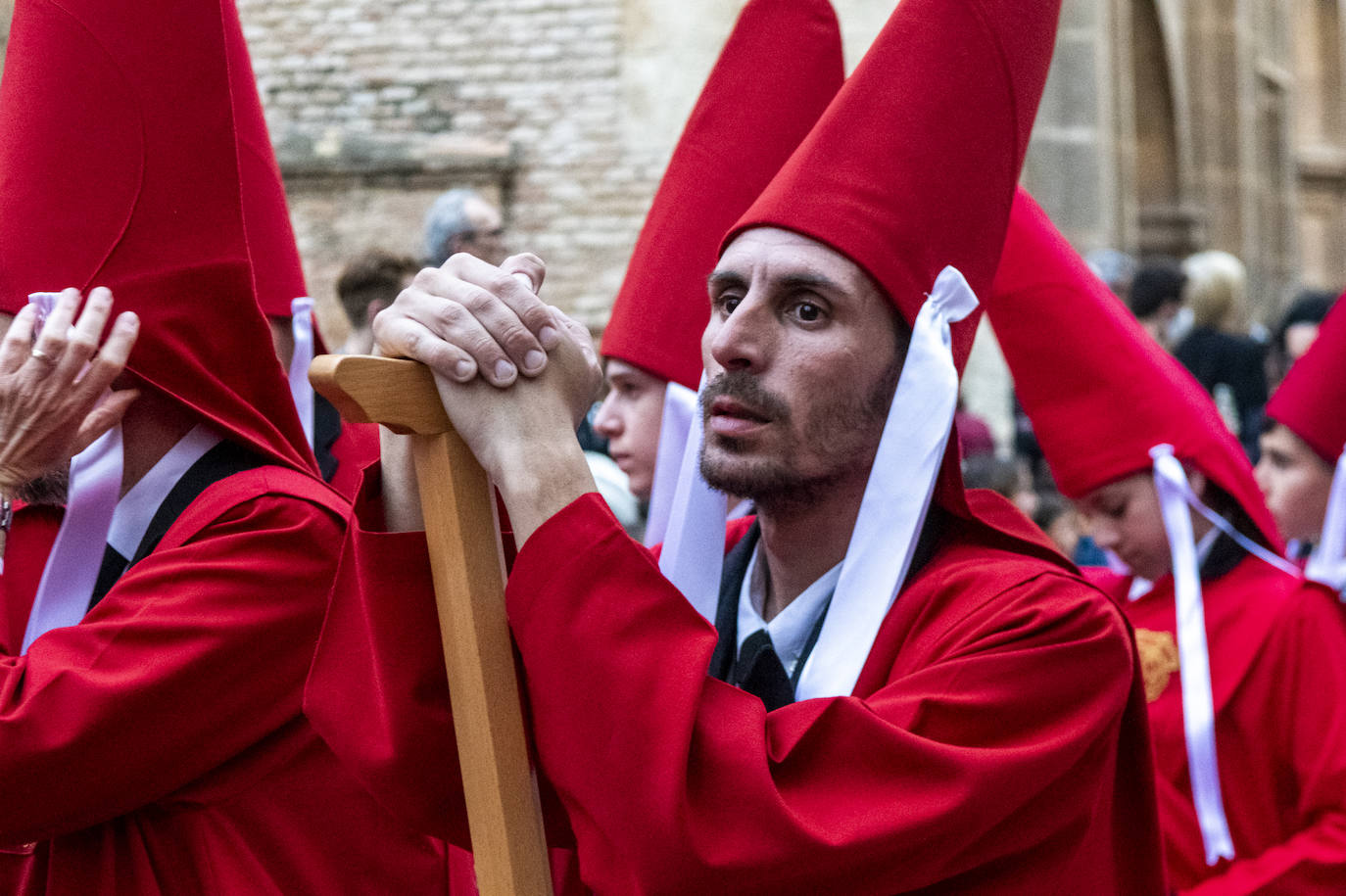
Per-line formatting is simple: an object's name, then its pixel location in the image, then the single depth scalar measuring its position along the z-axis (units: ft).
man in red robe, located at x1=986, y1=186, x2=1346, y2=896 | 11.48
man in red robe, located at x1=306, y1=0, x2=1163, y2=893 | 6.10
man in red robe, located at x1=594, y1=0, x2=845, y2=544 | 11.94
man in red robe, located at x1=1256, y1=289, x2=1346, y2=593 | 13.73
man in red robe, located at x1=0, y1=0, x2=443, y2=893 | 7.66
